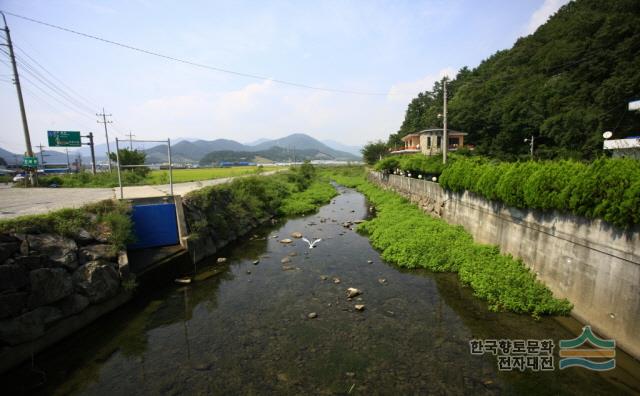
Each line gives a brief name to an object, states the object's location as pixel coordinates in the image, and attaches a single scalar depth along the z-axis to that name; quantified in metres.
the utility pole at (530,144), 46.75
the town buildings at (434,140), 56.47
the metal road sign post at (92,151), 41.59
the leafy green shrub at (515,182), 10.90
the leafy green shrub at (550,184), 9.03
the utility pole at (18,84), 23.52
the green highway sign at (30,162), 23.92
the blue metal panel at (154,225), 13.98
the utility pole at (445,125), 22.17
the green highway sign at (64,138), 36.35
